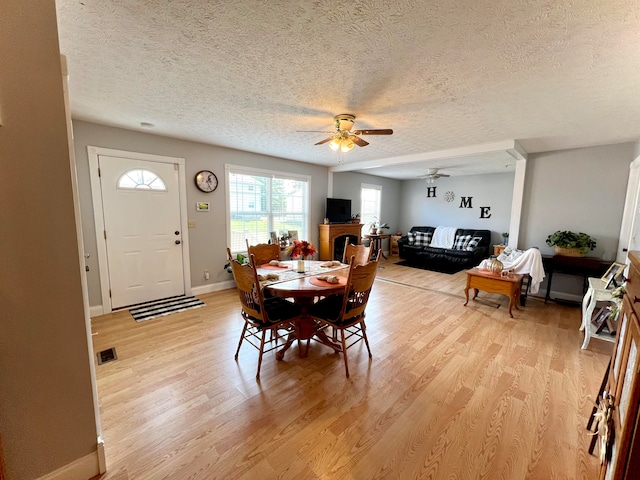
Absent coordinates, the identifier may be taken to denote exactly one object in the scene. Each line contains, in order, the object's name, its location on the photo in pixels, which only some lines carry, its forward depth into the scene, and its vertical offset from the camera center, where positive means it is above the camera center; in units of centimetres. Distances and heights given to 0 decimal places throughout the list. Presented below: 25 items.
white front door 330 -31
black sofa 604 -106
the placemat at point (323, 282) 228 -66
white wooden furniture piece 259 -96
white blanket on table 346 -72
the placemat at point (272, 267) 293 -67
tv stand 562 -58
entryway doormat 327 -136
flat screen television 575 -1
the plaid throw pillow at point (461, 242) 642 -75
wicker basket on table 373 -56
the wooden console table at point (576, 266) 359 -75
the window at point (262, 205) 439 +7
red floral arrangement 269 -42
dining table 219 -67
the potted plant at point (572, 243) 372 -43
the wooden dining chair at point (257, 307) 208 -89
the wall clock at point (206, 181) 392 +40
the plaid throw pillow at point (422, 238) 707 -75
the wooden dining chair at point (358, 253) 317 -56
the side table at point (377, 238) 686 -76
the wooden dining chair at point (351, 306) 212 -86
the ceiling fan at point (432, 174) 601 +88
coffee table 338 -95
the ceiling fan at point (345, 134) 262 +76
